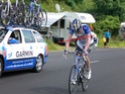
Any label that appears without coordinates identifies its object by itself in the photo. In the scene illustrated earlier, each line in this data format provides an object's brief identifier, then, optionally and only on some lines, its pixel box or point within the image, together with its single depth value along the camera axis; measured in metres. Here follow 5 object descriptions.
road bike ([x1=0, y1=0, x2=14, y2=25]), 14.88
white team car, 12.75
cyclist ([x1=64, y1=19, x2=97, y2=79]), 10.12
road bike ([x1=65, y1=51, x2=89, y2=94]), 9.90
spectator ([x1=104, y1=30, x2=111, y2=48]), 41.09
